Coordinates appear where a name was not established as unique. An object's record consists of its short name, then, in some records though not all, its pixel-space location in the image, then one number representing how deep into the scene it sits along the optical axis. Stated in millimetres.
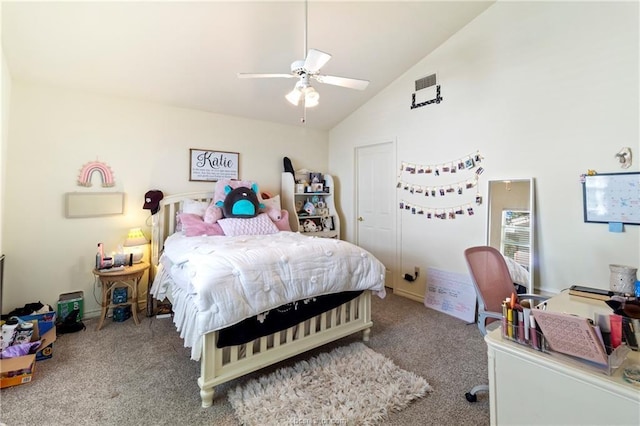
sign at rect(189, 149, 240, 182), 3642
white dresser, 881
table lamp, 3033
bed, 1768
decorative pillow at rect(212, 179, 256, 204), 3455
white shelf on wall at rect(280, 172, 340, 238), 4219
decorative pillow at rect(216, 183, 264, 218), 3275
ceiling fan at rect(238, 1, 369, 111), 1929
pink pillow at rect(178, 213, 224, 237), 3033
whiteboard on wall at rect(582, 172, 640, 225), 2201
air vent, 3428
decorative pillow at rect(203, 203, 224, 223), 3193
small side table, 2715
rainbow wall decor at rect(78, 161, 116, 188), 2955
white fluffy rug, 1675
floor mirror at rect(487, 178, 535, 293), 2705
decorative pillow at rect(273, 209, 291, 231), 3607
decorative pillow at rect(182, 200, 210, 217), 3351
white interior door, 3986
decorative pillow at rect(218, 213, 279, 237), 3127
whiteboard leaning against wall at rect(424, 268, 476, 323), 3074
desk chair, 1843
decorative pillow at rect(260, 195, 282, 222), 3631
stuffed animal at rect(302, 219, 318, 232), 4367
